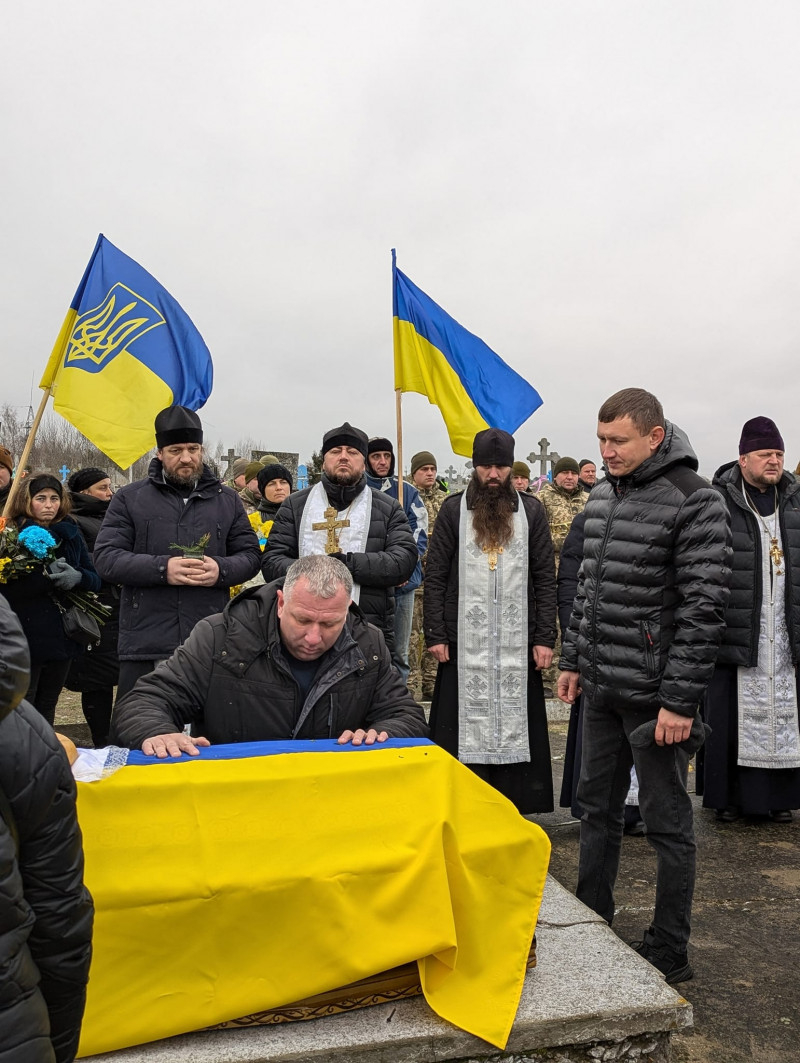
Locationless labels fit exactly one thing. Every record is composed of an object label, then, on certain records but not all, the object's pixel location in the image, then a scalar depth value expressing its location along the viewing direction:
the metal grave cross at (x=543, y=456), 23.35
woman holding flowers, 5.57
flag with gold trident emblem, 5.69
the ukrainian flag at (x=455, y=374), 6.67
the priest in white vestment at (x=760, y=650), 5.25
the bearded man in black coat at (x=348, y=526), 5.18
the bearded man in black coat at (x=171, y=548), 4.71
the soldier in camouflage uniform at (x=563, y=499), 9.18
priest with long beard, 5.38
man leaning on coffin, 3.24
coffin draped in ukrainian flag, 2.37
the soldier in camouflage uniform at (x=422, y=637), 8.55
